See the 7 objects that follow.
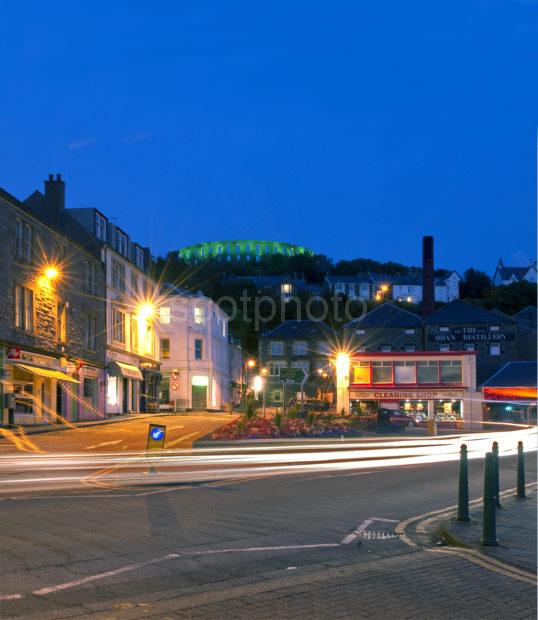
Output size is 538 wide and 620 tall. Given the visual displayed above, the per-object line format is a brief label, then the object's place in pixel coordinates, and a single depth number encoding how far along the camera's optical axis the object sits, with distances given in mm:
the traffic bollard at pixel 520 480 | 13578
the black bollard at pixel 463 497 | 10570
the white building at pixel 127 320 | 49281
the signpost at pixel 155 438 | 17427
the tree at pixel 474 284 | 149500
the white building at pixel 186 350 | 65000
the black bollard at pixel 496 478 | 11735
